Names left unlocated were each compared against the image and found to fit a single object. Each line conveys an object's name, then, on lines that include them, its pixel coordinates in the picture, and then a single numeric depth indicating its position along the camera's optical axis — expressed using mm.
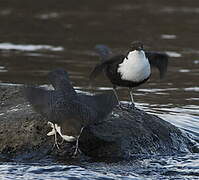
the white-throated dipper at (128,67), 15977
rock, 14461
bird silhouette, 13641
